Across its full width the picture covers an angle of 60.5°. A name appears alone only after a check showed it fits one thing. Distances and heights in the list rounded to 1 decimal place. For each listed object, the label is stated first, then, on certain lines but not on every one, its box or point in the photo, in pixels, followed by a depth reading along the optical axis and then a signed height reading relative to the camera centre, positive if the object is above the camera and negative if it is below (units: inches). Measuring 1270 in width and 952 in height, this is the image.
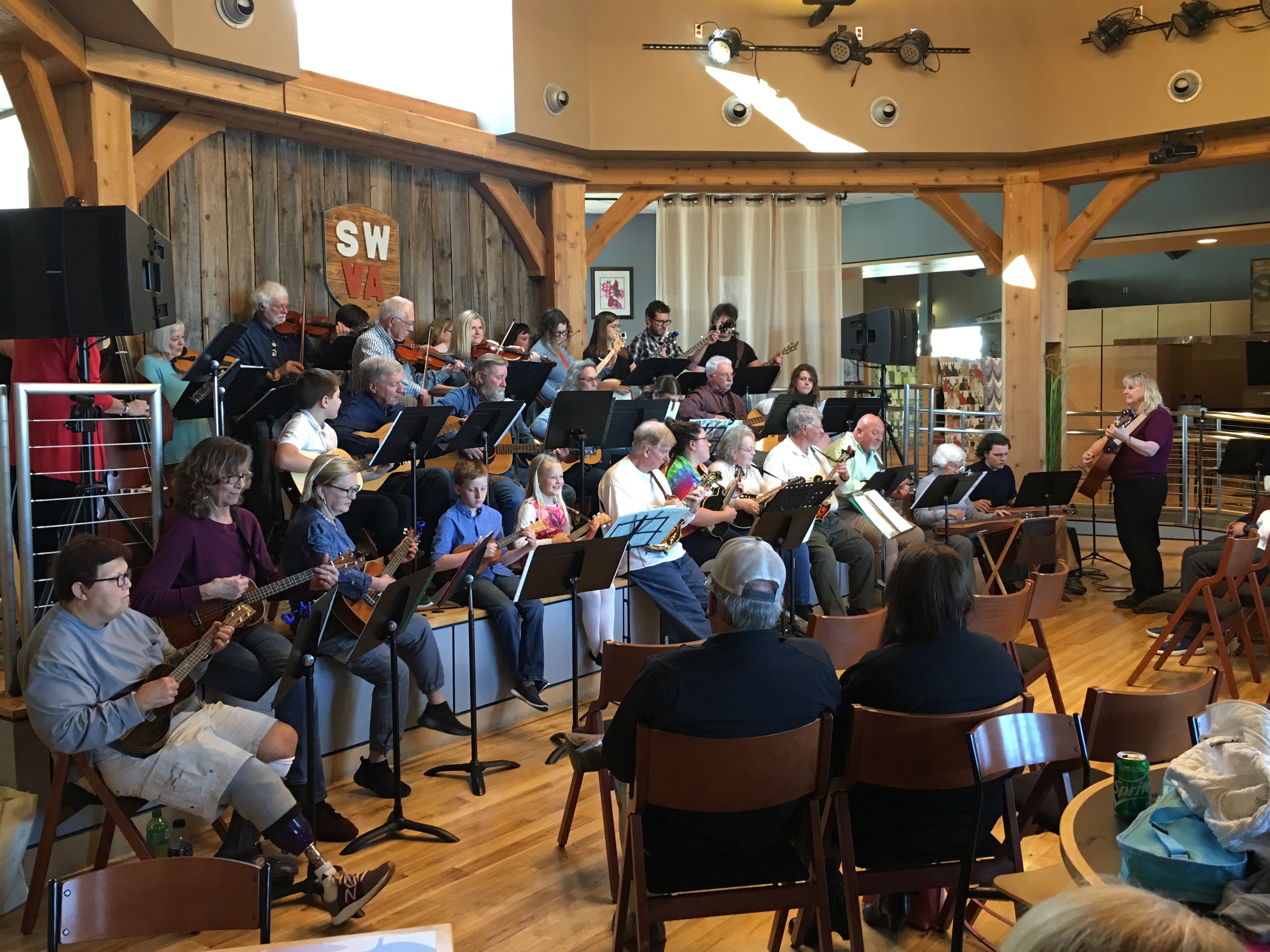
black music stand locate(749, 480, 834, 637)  214.7 -21.0
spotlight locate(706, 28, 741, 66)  355.6 +119.8
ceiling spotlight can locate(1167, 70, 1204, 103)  341.4 +100.3
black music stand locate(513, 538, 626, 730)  169.5 -24.6
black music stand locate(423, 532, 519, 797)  160.2 -40.3
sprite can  88.0 -30.9
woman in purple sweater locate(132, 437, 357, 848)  148.3 -20.4
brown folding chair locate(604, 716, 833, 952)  97.3 -34.3
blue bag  70.8 -29.9
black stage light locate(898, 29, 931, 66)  368.2 +122.8
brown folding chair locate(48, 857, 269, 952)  74.6 -33.0
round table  79.7 -34.2
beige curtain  447.2 +59.8
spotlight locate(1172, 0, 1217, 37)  336.2 +119.8
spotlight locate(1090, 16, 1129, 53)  351.9 +120.9
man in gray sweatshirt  121.9 -32.8
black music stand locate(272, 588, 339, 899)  125.1 -28.9
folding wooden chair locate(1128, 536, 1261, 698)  217.5 -42.8
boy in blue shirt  199.5 -33.8
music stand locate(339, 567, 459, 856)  140.1 -28.2
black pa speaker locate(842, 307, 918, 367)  374.3 +25.1
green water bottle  140.0 -53.6
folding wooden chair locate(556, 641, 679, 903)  141.3 -34.5
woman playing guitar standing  304.2 -20.8
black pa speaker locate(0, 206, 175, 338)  163.2 +22.7
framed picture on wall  520.7 +60.1
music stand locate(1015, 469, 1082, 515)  309.4 -23.2
